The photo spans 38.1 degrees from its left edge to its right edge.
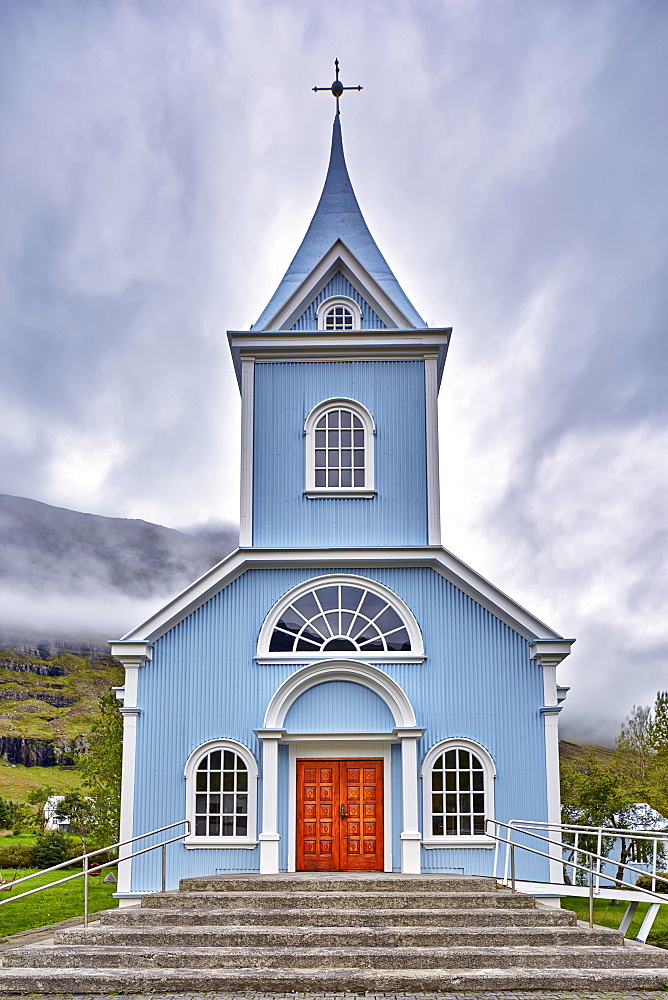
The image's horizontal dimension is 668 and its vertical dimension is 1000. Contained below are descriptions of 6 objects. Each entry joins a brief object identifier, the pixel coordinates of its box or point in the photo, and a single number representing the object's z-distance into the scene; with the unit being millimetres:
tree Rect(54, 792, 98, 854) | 44044
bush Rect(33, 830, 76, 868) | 34406
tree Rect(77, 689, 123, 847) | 27156
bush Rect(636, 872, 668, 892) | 24109
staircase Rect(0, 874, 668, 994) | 11516
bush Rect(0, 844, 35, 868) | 34906
